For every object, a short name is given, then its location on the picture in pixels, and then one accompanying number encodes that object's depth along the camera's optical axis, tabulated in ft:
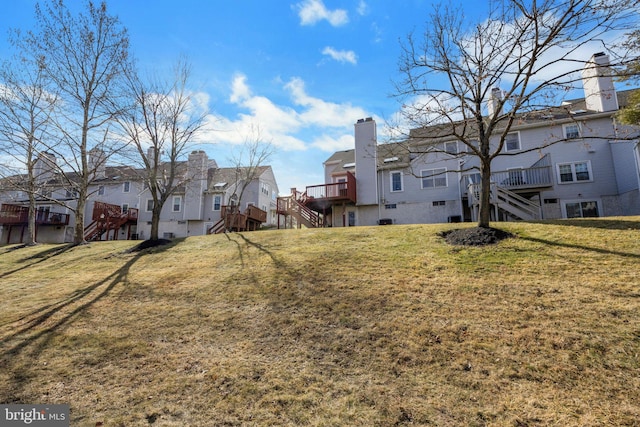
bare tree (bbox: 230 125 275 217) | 94.32
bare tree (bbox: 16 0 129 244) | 52.80
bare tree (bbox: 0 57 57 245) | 50.93
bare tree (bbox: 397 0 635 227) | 27.66
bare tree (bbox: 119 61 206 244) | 50.44
